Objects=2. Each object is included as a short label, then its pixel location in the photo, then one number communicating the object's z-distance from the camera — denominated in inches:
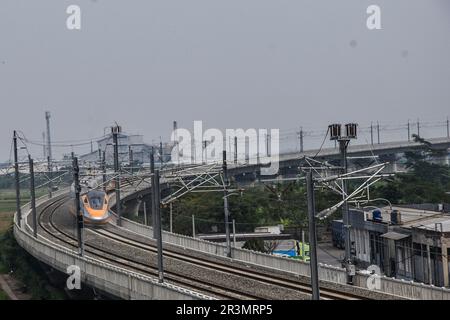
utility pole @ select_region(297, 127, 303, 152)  3837.6
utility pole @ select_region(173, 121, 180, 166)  4008.4
